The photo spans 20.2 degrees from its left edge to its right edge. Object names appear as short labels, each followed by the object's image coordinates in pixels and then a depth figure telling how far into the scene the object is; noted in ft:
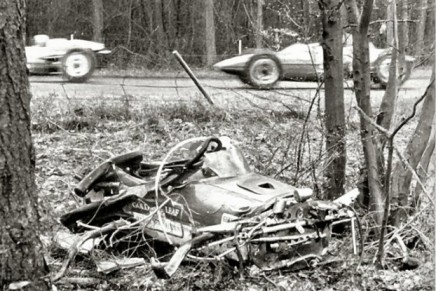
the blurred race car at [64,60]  96.65
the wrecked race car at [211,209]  29.49
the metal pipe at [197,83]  64.25
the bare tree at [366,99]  38.35
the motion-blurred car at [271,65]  81.46
